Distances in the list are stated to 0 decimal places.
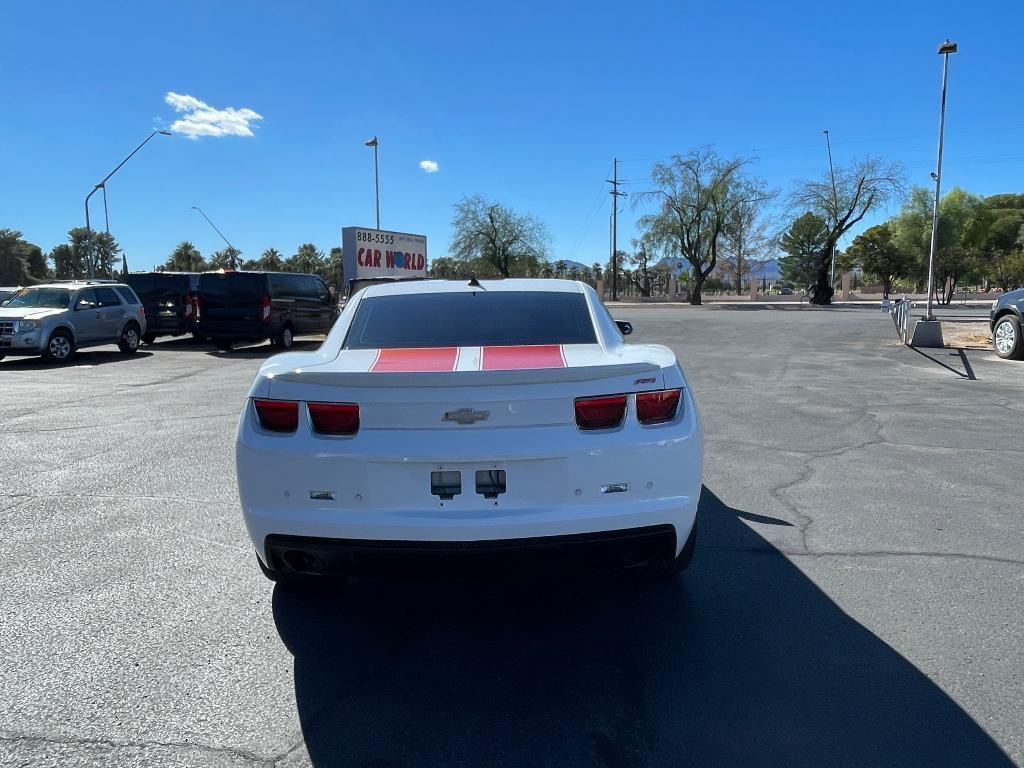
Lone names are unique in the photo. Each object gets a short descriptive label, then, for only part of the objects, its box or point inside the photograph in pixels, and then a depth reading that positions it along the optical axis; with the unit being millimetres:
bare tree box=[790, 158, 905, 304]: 50500
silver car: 14625
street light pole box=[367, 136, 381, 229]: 42703
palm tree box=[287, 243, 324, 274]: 89919
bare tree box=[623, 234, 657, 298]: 72375
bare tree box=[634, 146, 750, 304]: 51938
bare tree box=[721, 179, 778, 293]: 53062
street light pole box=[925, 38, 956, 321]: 15947
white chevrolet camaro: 2971
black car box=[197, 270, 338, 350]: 17750
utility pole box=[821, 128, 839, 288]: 51188
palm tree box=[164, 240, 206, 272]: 88562
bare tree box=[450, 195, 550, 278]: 64312
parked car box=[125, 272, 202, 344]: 19688
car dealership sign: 27875
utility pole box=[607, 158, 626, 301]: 65375
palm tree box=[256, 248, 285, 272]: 89000
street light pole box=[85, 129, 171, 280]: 31033
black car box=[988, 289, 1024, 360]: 14008
